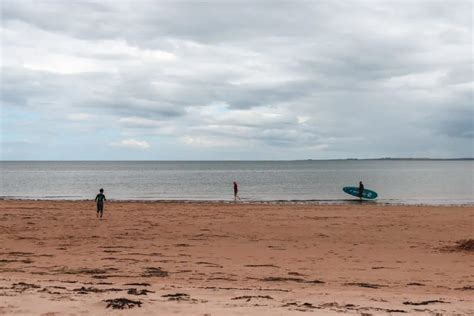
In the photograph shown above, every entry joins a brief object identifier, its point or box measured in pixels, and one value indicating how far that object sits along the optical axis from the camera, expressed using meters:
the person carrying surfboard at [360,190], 43.25
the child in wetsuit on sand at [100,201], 23.31
